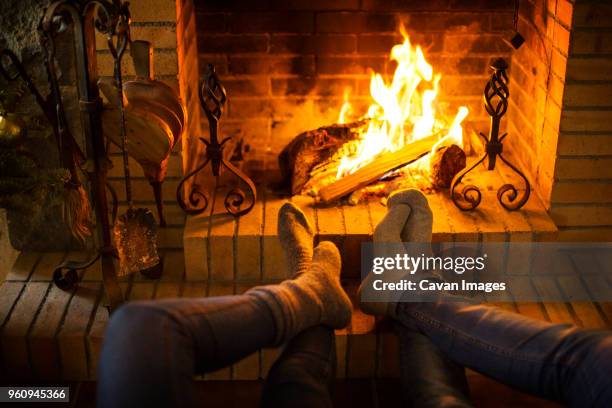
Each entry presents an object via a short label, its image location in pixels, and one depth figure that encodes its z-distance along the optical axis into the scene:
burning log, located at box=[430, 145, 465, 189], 2.38
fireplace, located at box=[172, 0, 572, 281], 2.24
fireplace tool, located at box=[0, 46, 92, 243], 1.82
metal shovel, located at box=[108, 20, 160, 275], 1.97
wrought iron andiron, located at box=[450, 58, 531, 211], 2.14
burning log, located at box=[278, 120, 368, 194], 2.39
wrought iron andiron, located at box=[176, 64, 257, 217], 2.08
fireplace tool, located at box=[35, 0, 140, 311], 1.71
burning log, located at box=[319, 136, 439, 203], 2.31
